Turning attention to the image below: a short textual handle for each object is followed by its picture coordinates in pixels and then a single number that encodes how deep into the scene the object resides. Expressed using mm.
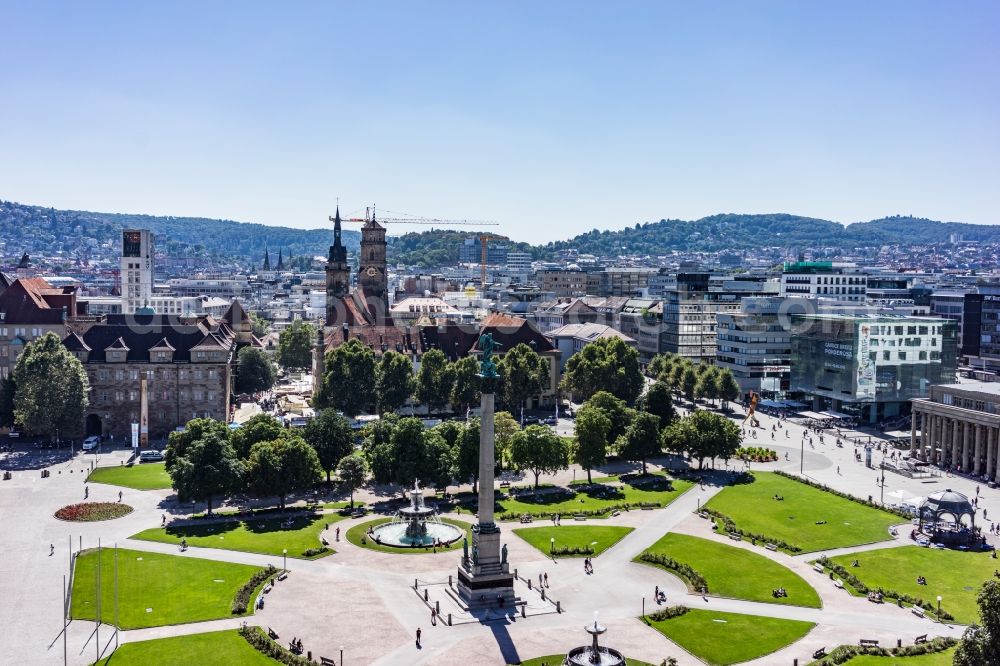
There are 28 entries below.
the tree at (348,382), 133625
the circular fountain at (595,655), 53656
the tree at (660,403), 119625
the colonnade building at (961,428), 107125
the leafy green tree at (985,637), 45531
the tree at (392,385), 135625
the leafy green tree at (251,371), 157875
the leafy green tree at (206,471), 88312
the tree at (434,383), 139625
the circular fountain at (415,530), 83062
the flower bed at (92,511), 87812
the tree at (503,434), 110938
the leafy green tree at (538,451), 101250
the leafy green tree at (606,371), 146000
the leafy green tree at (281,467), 91500
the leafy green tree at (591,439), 105500
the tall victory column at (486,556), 68688
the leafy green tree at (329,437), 99806
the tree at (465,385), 137625
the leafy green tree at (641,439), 108438
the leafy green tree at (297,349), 194500
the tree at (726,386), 147125
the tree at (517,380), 141625
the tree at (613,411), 116500
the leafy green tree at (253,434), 97500
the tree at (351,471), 95500
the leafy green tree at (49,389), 117562
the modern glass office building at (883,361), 140250
